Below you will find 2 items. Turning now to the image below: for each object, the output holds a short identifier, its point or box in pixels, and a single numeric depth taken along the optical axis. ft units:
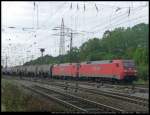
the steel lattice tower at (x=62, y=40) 175.73
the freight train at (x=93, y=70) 156.46
